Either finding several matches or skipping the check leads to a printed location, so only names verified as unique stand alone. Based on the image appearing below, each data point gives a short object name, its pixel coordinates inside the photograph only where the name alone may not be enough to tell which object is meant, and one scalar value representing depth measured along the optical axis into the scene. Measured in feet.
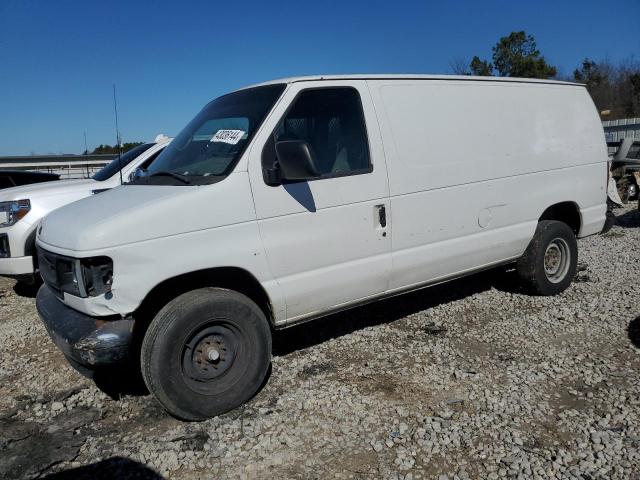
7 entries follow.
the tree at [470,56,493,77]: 116.98
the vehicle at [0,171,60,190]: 27.58
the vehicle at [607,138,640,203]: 39.42
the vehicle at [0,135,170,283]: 18.47
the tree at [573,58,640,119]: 115.34
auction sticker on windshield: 11.98
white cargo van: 10.40
